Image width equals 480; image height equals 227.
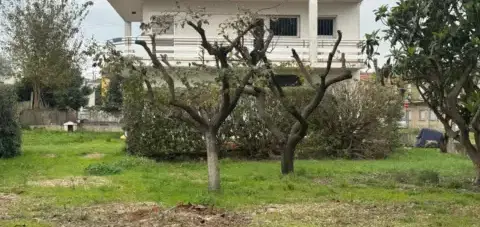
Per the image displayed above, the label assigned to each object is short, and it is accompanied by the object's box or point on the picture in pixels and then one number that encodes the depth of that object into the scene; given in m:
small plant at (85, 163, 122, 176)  15.04
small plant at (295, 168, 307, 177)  14.91
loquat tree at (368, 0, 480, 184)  12.07
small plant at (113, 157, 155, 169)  16.39
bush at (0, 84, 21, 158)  18.94
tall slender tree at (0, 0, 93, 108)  34.75
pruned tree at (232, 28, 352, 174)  14.09
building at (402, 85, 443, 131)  56.22
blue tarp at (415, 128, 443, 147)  27.72
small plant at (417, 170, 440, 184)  13.69
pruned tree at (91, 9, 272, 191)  11.16
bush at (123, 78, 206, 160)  18.91
